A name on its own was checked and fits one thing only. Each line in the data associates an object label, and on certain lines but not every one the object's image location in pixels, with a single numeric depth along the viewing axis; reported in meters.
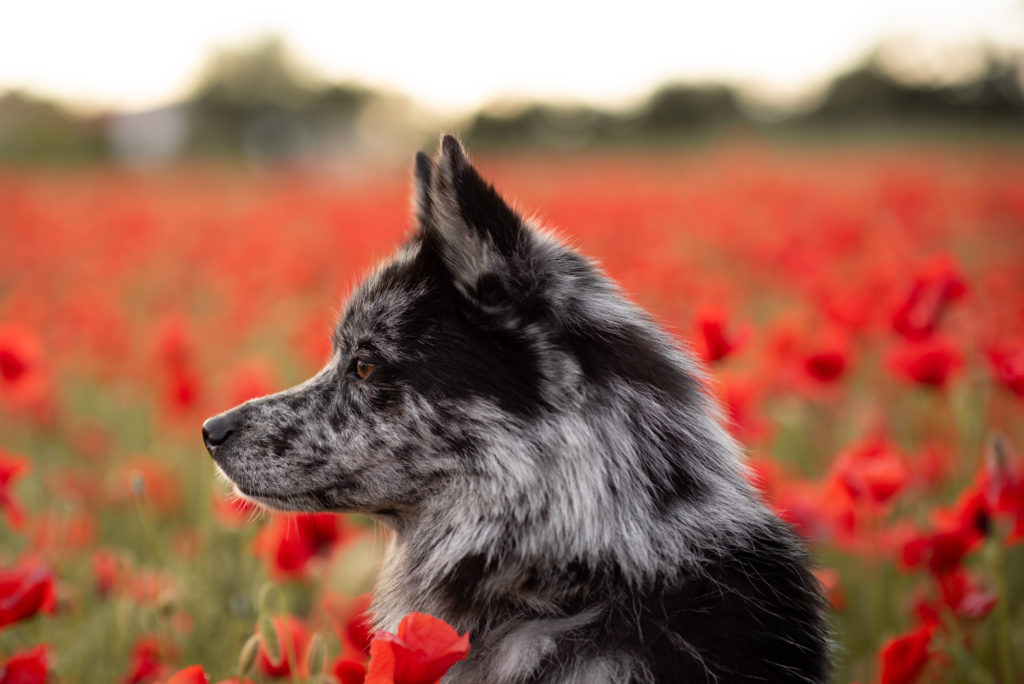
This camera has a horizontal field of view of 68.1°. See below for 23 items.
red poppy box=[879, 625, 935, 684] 2.03
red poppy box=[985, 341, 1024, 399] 2.76
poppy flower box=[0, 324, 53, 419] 3.49
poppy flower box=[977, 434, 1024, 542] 2.37
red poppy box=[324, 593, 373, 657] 2.45
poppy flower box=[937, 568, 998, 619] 2.55
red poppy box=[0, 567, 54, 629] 2.05
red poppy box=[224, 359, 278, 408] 3.80
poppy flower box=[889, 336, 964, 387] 3.11
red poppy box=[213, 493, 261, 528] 3.39
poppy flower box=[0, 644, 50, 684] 2.03
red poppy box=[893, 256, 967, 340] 3.12
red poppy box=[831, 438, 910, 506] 2.73
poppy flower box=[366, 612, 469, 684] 1.61
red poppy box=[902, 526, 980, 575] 2.49
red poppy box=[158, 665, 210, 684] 1.76
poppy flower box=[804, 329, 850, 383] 3.50
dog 2.01
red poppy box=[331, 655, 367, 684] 1.98
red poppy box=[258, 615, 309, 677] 2.14
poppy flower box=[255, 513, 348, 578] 2.88
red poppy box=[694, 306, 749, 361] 2.64
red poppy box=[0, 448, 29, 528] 2.79
